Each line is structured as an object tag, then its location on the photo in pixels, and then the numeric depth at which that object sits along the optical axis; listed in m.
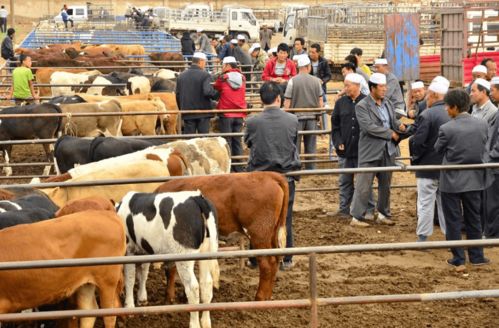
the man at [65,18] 46.91
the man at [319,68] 16.66
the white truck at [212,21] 47.84
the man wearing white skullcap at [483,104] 10.12
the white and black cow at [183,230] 7.53
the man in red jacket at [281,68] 15.99
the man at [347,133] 11.36
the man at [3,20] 50.58
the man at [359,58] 14.87
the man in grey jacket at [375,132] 10.69
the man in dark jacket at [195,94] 13.62
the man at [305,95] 13.35
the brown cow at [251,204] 8.33
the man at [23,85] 17.48
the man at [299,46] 16.53
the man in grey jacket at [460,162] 9.04
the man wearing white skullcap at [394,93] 12.57
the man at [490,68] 14.02
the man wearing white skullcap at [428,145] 9.89
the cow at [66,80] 19.62
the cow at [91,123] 14.72
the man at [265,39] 34.31
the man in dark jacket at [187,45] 30.33
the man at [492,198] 9.95
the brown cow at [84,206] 7.57
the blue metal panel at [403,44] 20.67
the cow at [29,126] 14.53
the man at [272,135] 8.99
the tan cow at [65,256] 6.57
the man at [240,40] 23.89
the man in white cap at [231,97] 13.61
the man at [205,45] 29.54
